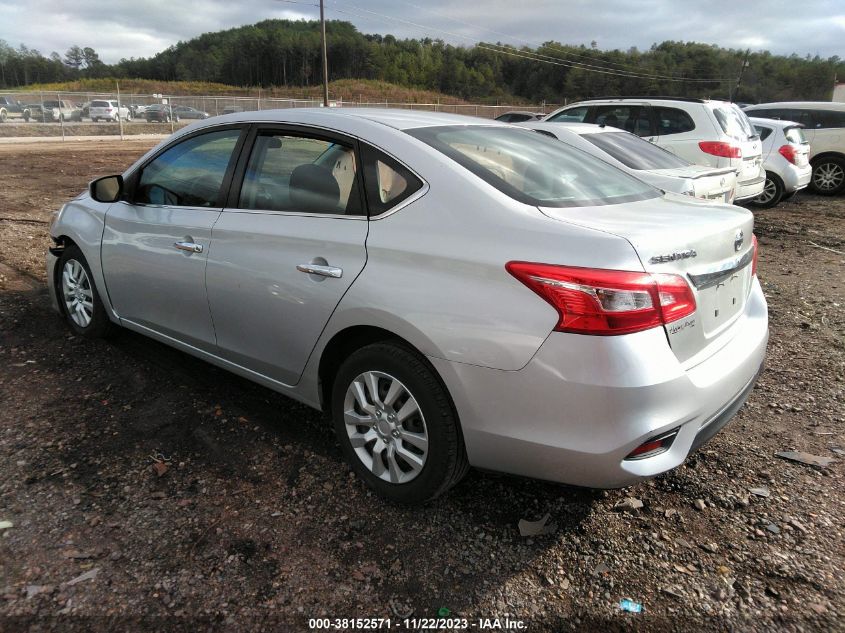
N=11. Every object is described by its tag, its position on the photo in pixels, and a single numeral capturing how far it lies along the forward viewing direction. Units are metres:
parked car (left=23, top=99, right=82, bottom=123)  30.59
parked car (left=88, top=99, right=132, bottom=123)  33.69
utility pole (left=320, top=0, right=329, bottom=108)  38.11
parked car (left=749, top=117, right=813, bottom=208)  11.07
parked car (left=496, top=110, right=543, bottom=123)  15.75
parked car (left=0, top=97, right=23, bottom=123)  30.02
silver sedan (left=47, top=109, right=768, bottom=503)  2.10
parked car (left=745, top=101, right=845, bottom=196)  12.54
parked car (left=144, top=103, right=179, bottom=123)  36.84
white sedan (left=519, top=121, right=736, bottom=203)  6.28
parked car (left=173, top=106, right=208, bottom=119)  38.06
